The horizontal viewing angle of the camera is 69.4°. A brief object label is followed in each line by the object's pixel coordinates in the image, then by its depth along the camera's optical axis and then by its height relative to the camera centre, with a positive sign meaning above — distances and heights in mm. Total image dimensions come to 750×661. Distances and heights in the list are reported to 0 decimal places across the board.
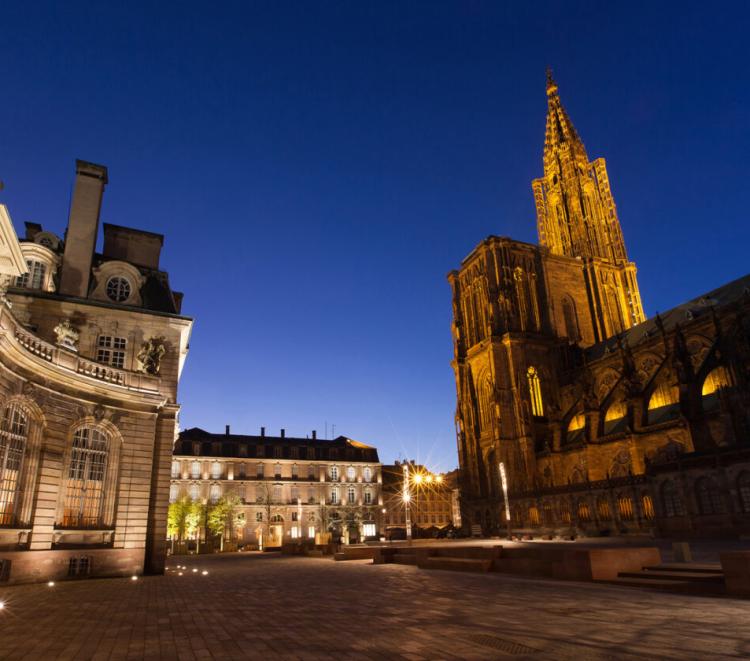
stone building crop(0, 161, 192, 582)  19047 +4926
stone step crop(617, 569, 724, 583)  12602 -1755
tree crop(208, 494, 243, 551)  68562 +559
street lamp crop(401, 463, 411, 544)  35906 +1071
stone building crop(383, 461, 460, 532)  97438 +2014
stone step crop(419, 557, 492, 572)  19516 -1945
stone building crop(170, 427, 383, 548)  78000 +5104
